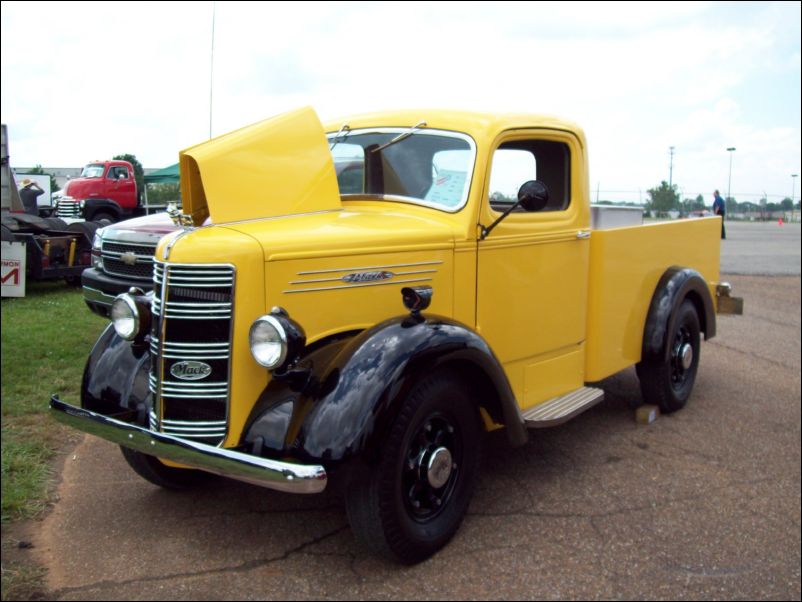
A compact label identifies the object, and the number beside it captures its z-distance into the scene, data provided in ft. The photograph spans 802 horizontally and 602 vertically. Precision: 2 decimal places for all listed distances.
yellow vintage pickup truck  9.37
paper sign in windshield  12.43
